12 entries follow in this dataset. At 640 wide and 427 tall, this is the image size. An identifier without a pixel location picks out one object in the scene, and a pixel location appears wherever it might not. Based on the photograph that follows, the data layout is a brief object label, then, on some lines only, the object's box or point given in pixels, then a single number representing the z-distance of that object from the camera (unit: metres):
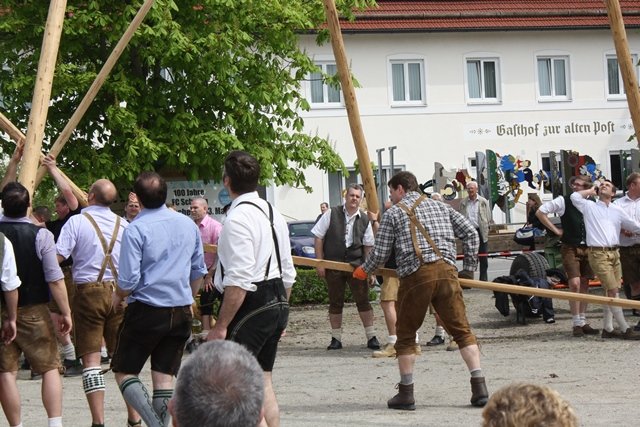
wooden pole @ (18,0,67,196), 10.12
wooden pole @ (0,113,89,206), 10.85
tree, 17.41
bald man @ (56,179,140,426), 9.03
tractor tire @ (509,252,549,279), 16.34
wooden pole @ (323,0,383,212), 12.15
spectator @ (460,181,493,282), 22.97
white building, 38.66
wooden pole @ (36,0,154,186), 11.30
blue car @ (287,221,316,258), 27.95
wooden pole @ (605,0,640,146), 10.24
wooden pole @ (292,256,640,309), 10.71
